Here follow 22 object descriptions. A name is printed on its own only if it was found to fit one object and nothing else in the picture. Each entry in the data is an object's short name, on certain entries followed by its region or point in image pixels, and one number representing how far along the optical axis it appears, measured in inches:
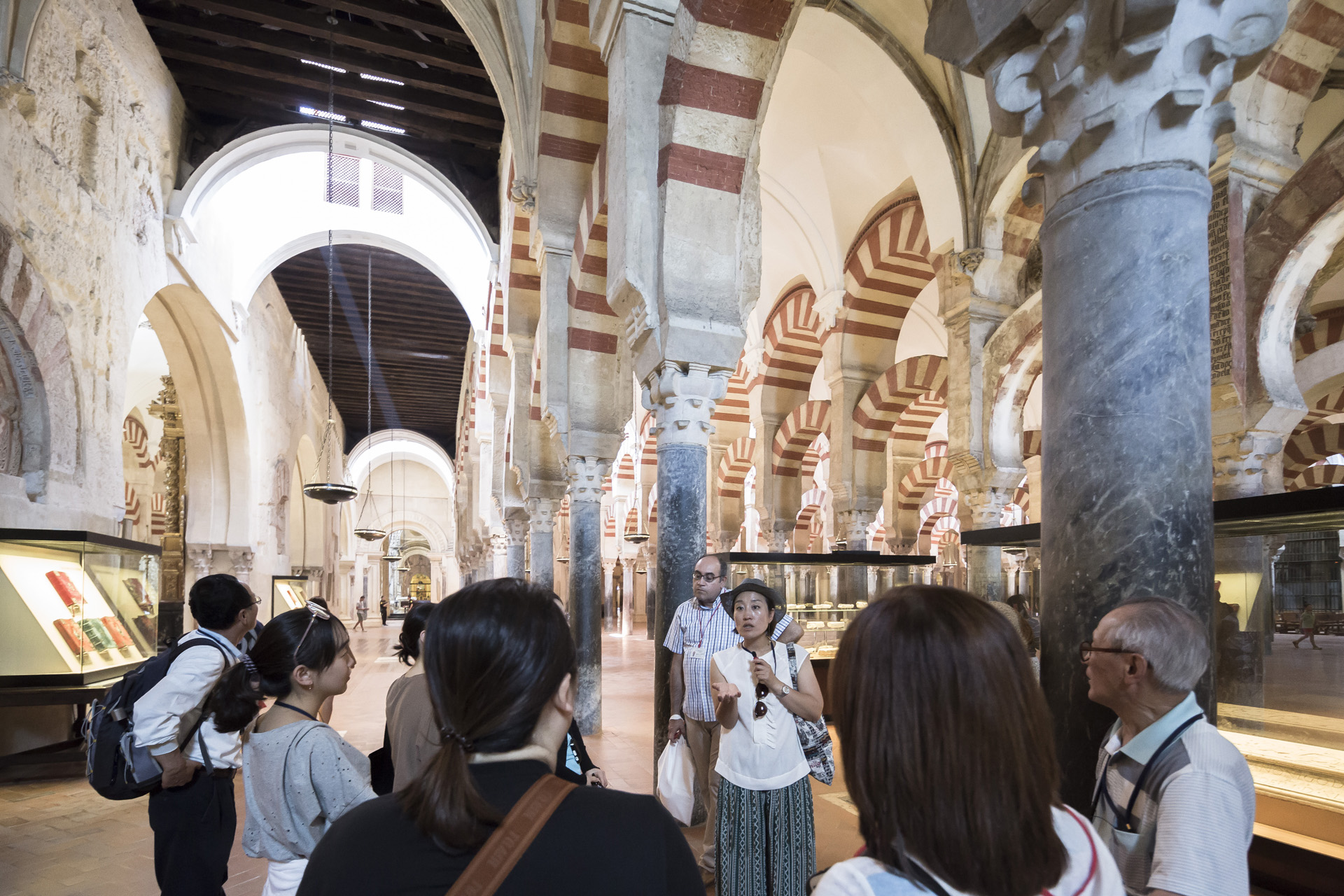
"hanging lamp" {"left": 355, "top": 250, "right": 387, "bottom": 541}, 657.0
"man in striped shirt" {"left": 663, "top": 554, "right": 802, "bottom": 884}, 131.0
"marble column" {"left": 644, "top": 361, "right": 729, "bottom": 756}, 166.4
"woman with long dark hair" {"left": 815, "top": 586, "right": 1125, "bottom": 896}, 29.0
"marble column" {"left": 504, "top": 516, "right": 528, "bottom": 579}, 413.9
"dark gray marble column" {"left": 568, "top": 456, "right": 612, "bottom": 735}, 245.9
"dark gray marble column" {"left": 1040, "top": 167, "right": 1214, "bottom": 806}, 67.4
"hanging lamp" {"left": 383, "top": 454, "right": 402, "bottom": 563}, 1176.8
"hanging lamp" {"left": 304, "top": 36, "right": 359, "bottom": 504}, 420.1
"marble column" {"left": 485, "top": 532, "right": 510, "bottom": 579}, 536.4
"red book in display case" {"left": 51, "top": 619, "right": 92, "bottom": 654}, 199.8
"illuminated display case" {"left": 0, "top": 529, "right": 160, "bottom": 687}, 192.1
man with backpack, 78.4
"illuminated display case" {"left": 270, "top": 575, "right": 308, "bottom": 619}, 436.8
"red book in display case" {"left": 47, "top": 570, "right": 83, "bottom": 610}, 200.8
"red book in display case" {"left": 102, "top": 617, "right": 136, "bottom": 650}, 217.9
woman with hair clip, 59.8
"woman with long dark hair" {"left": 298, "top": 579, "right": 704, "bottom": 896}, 30.8
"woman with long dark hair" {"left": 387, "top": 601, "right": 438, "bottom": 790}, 74.7
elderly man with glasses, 42.6
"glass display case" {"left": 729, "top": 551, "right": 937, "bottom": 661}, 252.5
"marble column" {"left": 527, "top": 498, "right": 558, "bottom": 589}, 320.5
